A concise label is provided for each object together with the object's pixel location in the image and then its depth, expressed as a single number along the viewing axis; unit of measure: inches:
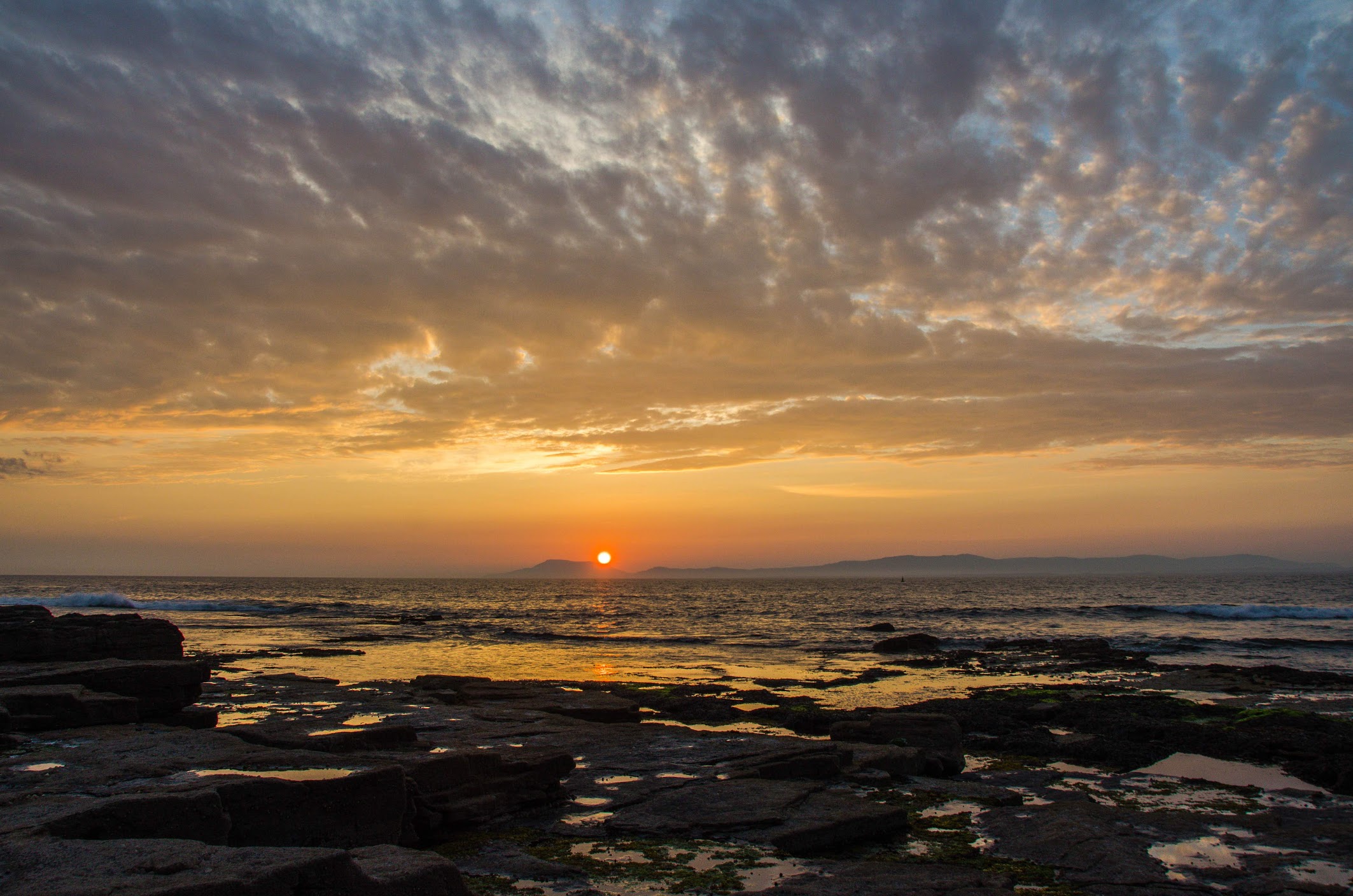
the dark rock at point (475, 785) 319.0
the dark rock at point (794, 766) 406.0
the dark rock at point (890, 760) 434.6
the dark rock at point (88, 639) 647.8
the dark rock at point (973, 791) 393.1
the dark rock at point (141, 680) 498.0
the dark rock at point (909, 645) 1405.0
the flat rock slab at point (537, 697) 604.1
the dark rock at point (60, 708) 414.6
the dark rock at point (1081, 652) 1179.9
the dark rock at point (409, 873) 203.9
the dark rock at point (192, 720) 509.4
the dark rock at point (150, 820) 231.9
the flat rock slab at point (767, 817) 315.3
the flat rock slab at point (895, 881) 259.3
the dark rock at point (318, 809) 259.0
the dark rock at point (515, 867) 277.4
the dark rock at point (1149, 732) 508.1
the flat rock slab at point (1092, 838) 289.0
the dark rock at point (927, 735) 464.4
